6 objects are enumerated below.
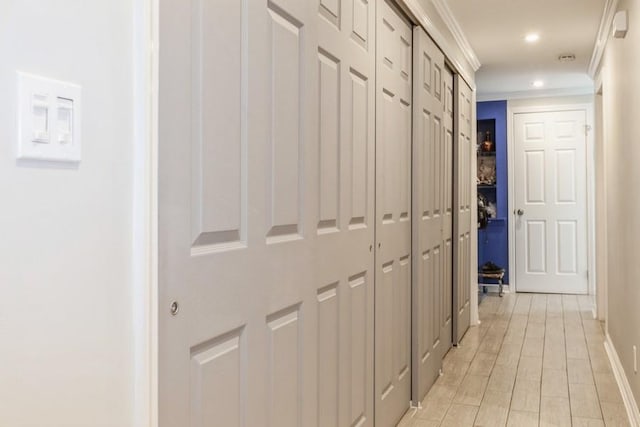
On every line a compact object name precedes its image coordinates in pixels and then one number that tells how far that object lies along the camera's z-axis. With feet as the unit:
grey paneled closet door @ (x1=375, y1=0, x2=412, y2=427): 8.34
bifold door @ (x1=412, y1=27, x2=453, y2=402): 10.26
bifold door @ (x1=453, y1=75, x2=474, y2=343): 14.40
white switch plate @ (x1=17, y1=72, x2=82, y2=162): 2.59
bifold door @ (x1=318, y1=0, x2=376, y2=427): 6.32
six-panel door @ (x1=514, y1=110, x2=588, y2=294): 22.45
